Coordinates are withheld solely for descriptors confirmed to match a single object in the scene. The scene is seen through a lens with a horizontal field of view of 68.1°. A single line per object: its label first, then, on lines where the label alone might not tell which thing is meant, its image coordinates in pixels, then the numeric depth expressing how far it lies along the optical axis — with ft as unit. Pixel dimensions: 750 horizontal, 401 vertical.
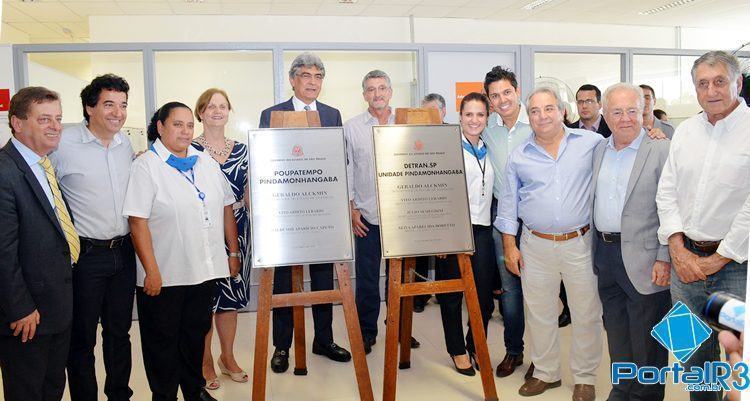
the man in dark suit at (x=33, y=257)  6.88
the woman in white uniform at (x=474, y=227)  10.81
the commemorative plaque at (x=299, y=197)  9.16
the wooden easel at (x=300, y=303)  9.00
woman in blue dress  10.67
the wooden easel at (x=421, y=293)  9.33
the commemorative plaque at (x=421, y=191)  9.56
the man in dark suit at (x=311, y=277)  11.55
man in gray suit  8.18
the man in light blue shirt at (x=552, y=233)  9.32
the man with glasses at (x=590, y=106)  16.05
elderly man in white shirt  7.02
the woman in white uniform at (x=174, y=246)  8.32
